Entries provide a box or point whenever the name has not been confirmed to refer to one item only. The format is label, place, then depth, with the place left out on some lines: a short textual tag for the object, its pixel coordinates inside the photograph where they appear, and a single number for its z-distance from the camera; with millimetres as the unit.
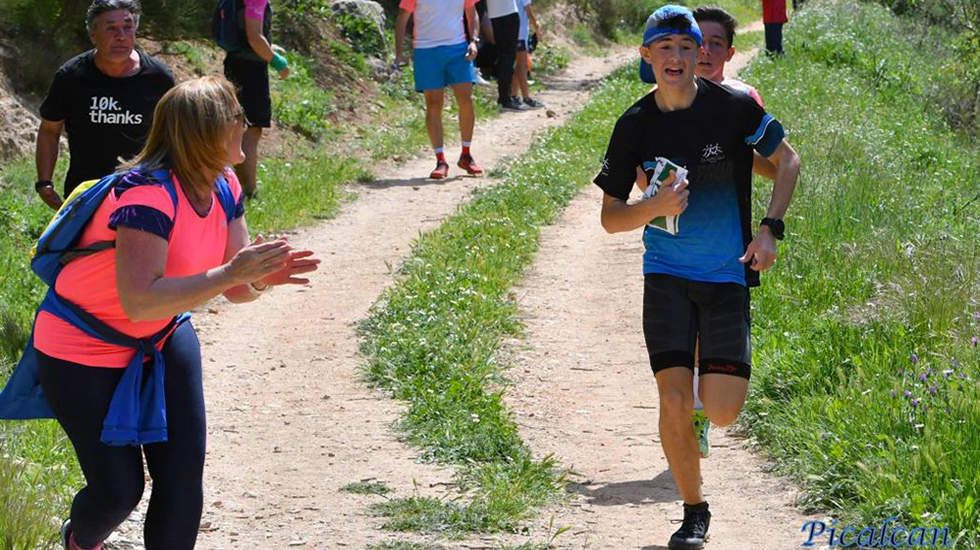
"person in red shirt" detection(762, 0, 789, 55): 42253
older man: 13289
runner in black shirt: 9914
